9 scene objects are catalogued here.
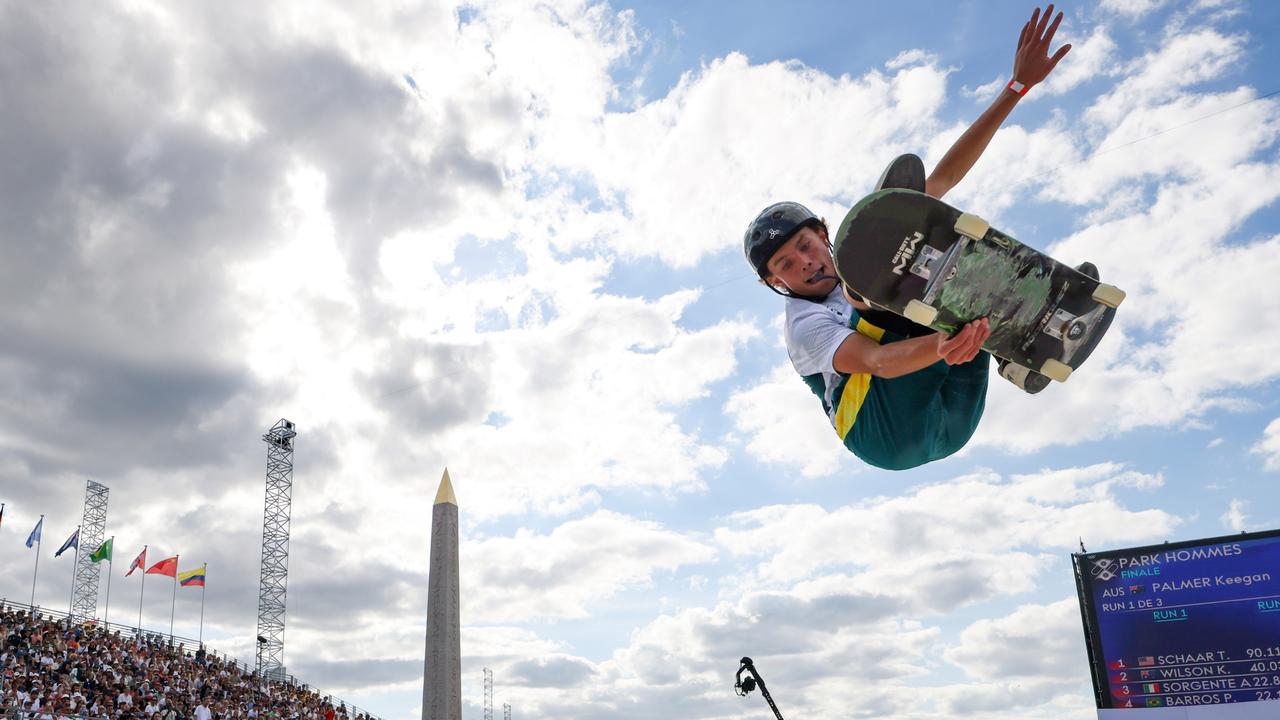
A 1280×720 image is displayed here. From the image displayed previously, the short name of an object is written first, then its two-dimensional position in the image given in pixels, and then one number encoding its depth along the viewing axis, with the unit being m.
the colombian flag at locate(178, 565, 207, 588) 35.28
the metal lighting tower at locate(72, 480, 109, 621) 42.59
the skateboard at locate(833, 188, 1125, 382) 4.10
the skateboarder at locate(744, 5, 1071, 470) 4.38
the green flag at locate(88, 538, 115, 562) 34.62
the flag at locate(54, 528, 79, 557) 35.62
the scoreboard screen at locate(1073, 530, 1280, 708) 15.33
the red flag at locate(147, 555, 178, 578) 34.25
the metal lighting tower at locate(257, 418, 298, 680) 39.34
